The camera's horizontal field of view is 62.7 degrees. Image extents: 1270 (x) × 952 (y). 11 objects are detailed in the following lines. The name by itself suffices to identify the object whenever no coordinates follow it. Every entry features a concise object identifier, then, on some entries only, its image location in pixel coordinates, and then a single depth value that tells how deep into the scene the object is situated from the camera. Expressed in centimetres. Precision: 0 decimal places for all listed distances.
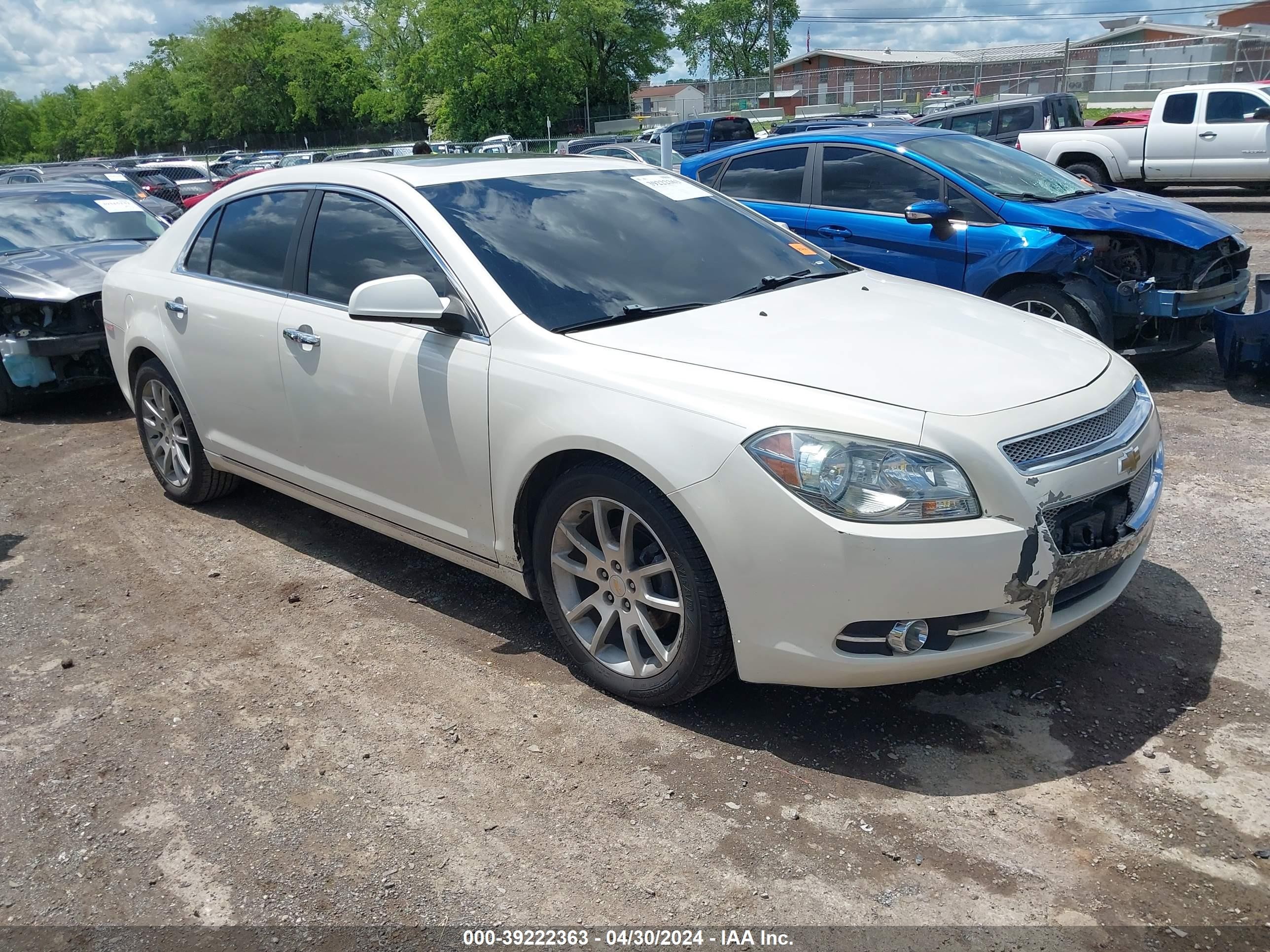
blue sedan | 659
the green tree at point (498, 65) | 5628
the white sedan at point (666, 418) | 286
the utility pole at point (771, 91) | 4694
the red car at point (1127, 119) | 1759
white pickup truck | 1555
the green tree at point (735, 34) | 9844
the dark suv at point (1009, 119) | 1772
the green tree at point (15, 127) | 12738
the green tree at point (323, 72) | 8562
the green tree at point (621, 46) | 6206
